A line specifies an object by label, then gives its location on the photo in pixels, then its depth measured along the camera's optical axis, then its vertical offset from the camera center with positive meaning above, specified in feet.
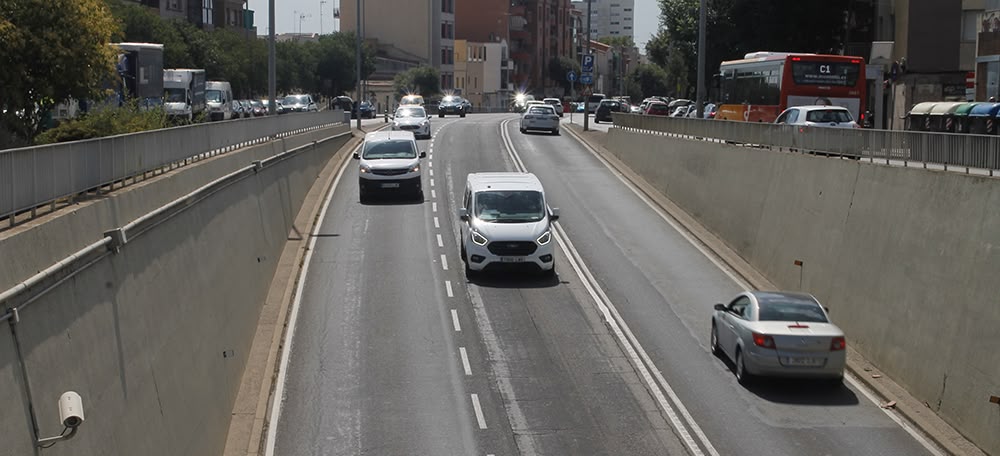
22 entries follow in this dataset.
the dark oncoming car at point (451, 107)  275.39 -0.33
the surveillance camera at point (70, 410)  31.86 -8.56
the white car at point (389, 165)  121.29 -6.34
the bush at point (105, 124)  74.28 -1.44
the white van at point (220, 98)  181.16 +1.03
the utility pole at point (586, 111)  198.80 -0.85
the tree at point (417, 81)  381.60 +8.17
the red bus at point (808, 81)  118.62 +2.81
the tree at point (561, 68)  518.37 +17.35
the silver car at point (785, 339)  64.13 -13.03
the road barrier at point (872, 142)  65.05 -2.48
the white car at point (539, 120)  197.47 -2.35
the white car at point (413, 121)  180.75 -2.47
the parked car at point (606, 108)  241.96 -0.39
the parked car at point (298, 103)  229.04 +0.35
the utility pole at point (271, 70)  115.24 +3.51
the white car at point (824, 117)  106.32 -0.82
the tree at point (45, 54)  87.51 +3.80
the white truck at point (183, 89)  160.97 +2.12
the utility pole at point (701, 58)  137.28 +5.96
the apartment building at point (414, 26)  411.54 +28.60
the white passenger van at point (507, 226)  88.99 -9.38
